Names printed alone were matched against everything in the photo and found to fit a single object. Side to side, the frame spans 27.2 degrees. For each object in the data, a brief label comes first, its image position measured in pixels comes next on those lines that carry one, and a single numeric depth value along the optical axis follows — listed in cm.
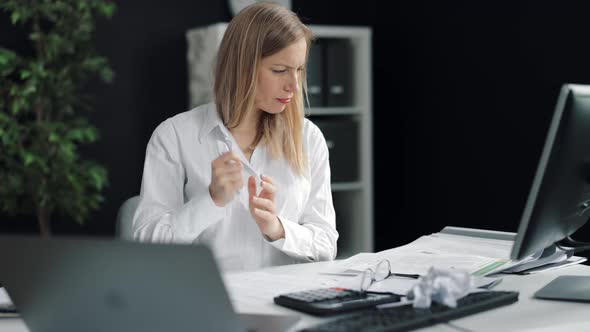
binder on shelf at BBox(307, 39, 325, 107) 424
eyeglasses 219
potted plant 395
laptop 164
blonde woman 259
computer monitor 208
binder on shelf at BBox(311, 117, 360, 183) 431
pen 229
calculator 202
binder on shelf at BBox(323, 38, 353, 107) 429
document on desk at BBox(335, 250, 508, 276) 235
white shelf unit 428
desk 198
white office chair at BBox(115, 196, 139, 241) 269
